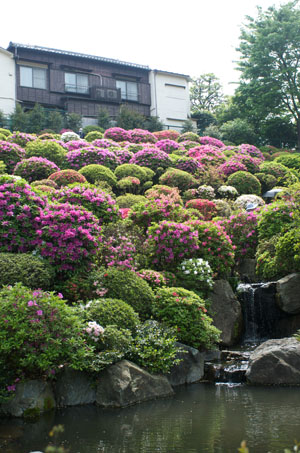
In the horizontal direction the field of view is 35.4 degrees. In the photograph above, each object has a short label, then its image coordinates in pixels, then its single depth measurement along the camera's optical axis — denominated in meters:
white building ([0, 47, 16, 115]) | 32.97
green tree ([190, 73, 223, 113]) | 56.50
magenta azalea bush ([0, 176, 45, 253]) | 10.03
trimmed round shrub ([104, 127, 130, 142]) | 27.25
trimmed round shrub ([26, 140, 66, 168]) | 19.77
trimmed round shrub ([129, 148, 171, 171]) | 20.88
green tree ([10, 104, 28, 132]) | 30.03
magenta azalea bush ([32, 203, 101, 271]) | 9.73
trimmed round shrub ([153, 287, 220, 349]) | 9.42
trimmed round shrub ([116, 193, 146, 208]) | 16.33
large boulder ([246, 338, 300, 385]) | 8.43
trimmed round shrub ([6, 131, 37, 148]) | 21.66
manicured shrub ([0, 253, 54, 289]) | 8.77
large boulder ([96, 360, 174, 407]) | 7.48
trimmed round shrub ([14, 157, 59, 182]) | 17.67
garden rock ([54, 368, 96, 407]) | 7.57
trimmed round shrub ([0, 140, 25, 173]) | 18.88
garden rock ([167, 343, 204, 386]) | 8.70
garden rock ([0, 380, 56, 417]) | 7.00
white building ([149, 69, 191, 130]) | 39.84
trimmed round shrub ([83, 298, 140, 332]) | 8.45
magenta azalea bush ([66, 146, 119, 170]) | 19.48
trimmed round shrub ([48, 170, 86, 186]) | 16.80
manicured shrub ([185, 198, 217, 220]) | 16.42
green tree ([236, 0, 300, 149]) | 34.12
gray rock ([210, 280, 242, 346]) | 11.24
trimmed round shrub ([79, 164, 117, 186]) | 18.02
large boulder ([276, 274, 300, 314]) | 11.34
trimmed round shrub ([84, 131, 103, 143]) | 27.08
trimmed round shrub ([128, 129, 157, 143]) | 27.30
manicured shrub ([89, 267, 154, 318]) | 9.49
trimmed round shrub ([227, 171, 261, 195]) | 20.59
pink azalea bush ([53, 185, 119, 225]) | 11.68
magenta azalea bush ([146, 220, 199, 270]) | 11.73
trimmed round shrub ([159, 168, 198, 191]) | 19.28
